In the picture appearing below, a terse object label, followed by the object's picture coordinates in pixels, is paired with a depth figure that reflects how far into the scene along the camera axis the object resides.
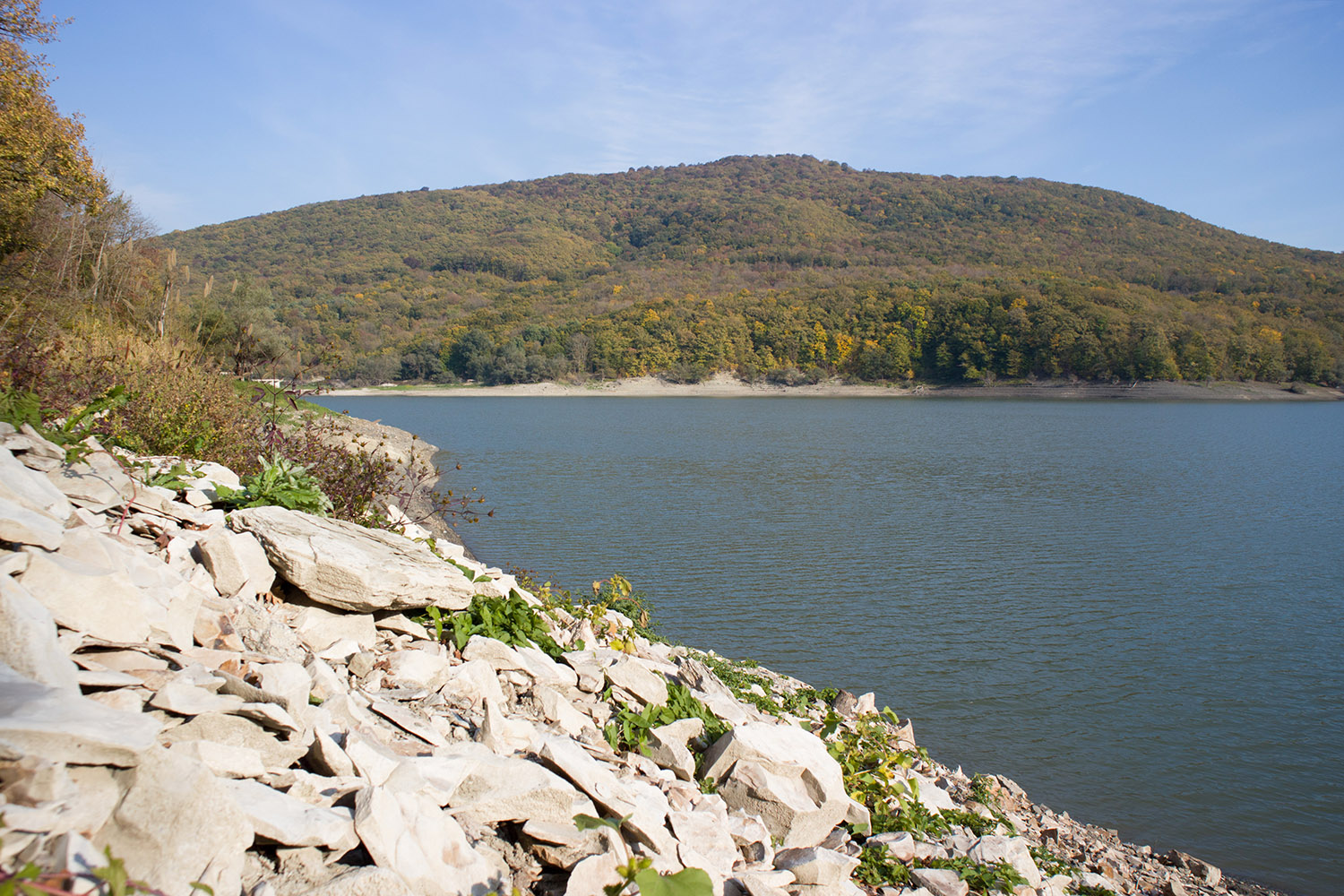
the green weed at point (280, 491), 5.13
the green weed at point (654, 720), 4.12
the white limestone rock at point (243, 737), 2.68
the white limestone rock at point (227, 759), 2.46
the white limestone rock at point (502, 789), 2.95
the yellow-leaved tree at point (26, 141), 13.77
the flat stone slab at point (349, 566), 4.34
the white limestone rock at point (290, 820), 2.30
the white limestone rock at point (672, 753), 3.98
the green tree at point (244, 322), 12.02
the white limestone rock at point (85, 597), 2.91
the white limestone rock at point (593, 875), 2.72
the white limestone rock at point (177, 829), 2.01
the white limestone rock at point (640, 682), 4.71
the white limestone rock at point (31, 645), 2.40
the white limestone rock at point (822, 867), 3.42
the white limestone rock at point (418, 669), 4.03
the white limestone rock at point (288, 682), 2.99
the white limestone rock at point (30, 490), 3.53
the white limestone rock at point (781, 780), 3.92
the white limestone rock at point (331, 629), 4.18
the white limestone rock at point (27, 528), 3.15
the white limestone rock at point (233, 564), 4.17
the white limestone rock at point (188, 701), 2.67
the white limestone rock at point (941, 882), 3.89
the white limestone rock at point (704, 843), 3.20
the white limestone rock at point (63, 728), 1.97
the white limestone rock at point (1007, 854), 4.41
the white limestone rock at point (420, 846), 2.43
